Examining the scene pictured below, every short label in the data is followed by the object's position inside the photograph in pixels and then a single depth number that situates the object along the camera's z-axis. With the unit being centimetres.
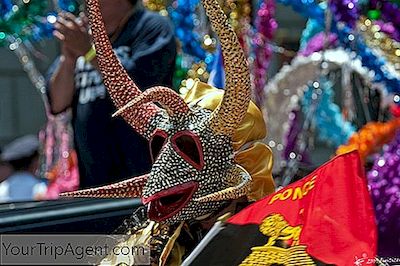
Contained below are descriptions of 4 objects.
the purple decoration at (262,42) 1034
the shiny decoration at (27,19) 953
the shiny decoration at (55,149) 1028
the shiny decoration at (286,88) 1043
